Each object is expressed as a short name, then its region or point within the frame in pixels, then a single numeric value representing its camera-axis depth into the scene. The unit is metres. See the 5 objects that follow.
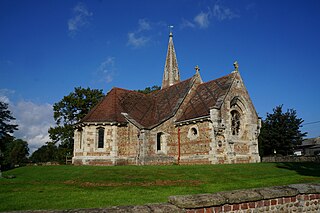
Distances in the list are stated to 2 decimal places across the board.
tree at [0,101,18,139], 38.03
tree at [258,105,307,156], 40.81
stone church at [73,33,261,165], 23.19
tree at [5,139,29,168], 80.86
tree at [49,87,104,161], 36.78
